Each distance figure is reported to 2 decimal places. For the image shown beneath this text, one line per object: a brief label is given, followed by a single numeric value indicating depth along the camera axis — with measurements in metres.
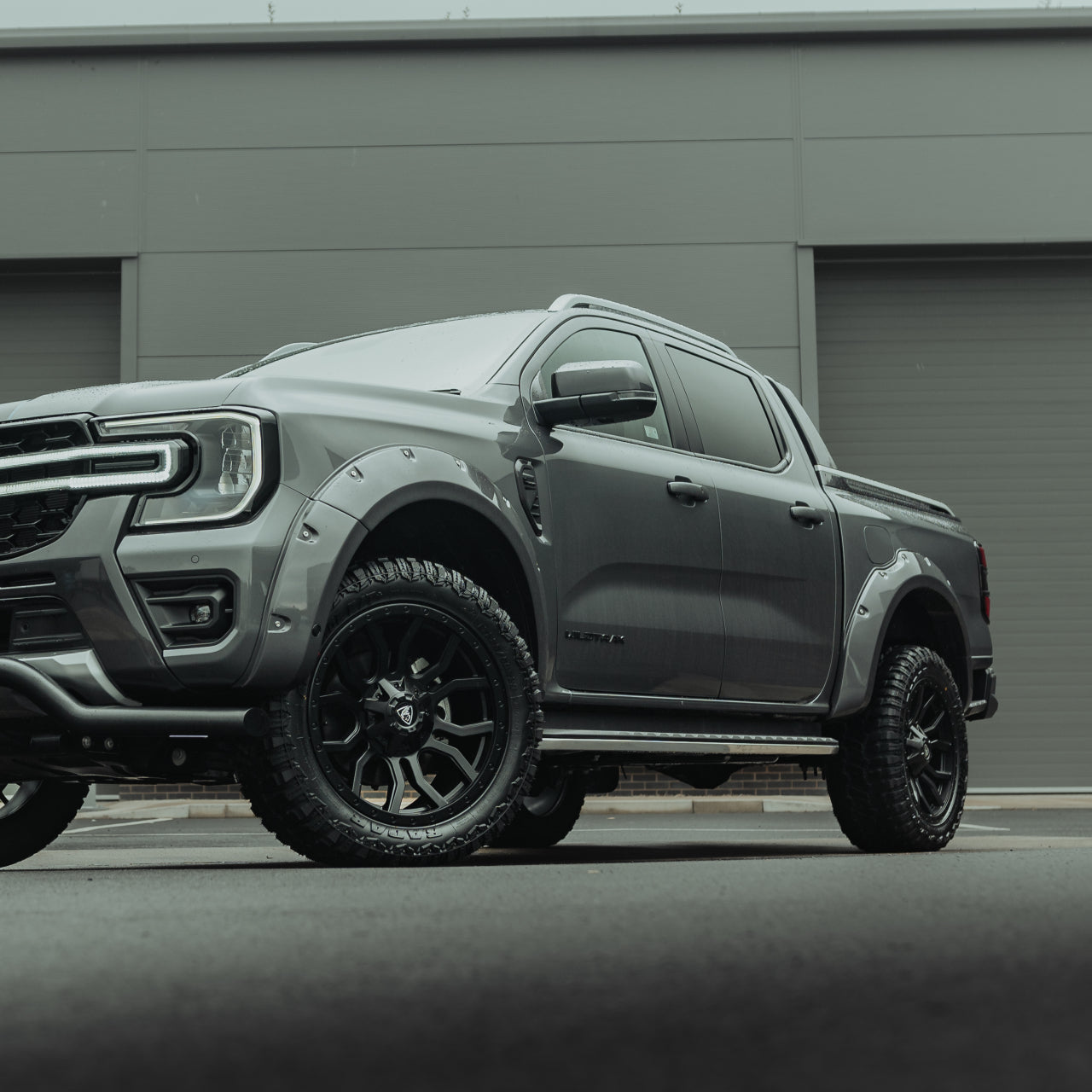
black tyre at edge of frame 5.38
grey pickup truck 3.97
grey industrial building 15.77
